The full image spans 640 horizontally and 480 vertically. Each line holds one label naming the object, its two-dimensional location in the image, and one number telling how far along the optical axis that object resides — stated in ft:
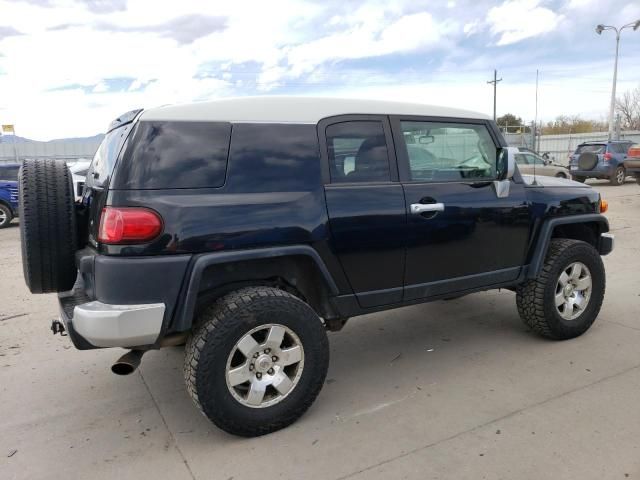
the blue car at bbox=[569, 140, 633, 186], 59.00
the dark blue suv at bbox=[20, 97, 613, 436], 8.78
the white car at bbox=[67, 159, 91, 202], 32.73
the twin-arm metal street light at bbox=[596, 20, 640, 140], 87.48
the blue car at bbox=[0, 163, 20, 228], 40.19
